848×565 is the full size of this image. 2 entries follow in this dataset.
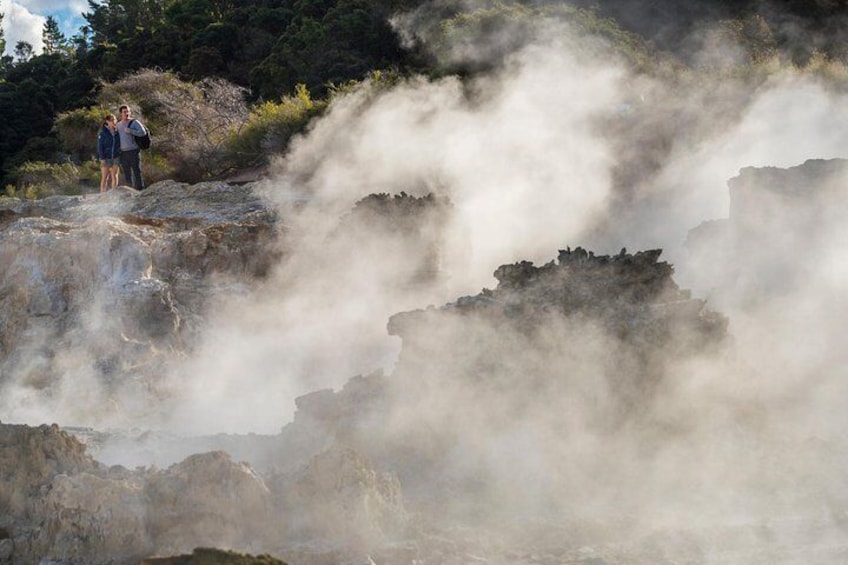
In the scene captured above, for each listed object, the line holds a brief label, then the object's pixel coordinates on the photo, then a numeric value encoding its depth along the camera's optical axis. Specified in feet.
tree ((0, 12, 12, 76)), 268.33
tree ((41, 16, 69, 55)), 364.17
